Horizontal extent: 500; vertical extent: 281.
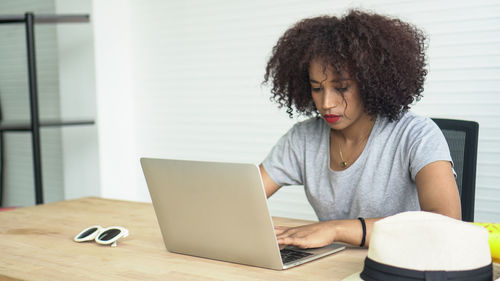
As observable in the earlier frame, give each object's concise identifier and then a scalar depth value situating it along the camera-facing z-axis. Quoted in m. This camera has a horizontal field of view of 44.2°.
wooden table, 1.33
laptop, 1.31
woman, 1.76
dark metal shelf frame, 3.31
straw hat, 1.04
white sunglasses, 1.63
